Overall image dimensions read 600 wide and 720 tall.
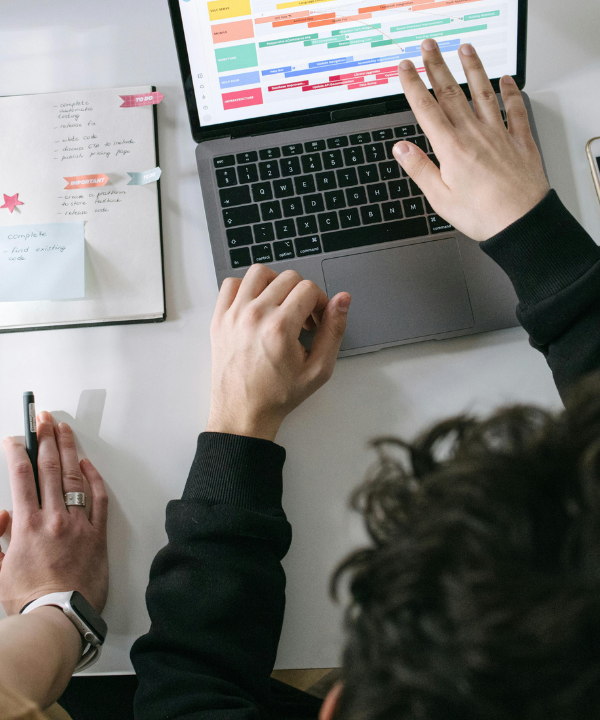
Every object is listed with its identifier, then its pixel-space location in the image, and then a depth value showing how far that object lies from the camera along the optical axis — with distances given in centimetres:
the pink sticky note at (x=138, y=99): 75
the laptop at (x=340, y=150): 66
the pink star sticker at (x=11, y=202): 72
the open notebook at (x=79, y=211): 70
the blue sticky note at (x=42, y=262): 69
